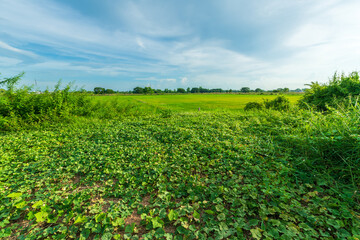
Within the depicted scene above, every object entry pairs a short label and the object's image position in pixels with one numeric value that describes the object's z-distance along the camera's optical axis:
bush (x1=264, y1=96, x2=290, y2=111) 11.53
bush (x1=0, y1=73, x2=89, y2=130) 8.16
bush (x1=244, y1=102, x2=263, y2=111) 13.30
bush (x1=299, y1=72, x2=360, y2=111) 7.59
